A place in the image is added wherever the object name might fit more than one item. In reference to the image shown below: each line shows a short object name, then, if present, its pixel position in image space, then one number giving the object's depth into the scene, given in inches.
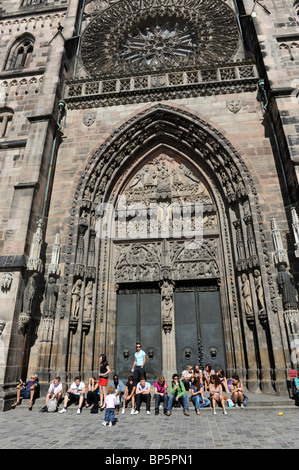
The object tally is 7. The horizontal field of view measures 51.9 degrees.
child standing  233.1
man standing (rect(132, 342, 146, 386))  305.0
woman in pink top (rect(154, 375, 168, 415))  281.4
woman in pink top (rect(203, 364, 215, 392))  341.0
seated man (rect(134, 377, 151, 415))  280.8
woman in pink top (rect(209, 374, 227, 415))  279.1
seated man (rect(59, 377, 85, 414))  298.1
